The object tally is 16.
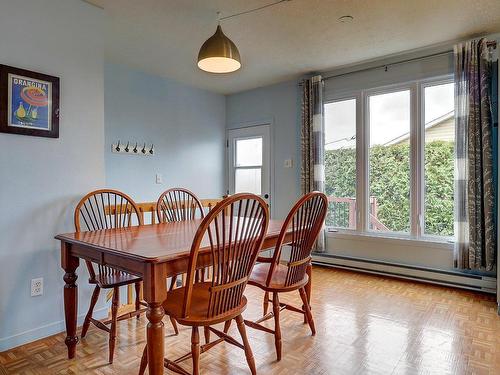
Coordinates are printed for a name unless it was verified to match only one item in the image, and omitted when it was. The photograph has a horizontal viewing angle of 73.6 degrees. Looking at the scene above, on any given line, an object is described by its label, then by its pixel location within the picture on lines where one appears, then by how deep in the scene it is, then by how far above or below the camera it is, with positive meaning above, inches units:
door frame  186.7 +18.9
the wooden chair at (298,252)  78.0 -15.3
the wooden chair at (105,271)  80.7 -21.4
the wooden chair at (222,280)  59.7 -17.3
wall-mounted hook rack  153.1 +19.3
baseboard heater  123.5 -35.0
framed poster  84.7 +23.2
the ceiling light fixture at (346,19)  108.6 +55.6
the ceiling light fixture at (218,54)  87.3 +36.0
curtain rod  119.9 +53.9
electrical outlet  90.1 -26.3
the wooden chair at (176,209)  107.8 -6.9
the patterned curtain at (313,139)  161.8 +24.1
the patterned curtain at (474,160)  119.7 +10.1
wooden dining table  56.8 -13.0
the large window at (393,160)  136.7 +12.7
